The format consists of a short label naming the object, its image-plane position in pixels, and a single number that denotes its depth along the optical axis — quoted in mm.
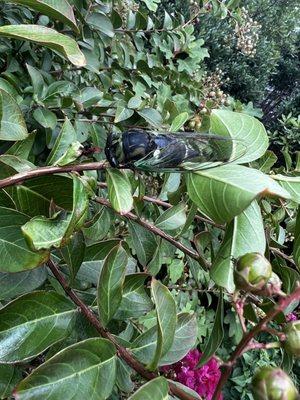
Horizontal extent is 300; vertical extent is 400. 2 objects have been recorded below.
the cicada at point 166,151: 111
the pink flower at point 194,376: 232
